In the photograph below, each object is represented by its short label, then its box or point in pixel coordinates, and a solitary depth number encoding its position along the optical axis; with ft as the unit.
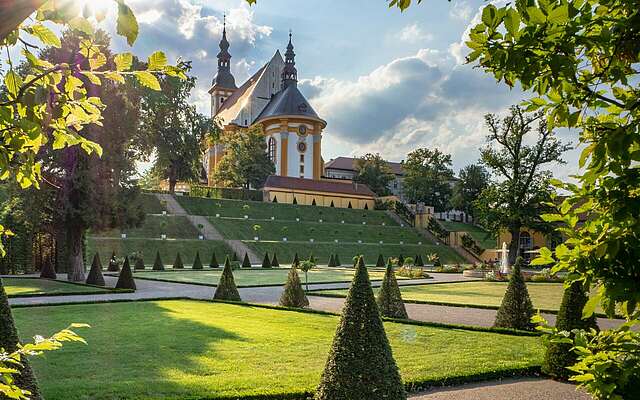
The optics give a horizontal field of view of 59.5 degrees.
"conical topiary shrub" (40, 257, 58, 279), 81.97
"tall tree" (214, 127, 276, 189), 232.94
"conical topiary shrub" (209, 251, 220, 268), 124.12
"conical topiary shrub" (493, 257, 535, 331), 38.99
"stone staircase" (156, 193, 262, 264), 145.69
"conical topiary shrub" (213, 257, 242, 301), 55.98
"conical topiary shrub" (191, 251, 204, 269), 116.47
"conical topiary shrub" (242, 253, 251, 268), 127.13
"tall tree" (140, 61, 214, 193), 170.03
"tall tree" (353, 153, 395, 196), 280.10
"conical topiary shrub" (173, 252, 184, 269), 118.93
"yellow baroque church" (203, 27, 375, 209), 234.17
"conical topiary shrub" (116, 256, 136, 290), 67.21
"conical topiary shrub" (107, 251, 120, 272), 108.17
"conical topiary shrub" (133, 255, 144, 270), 113.50
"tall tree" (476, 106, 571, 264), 125.90
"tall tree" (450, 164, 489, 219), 251.39
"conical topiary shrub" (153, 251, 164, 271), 112.06
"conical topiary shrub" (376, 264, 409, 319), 44.52
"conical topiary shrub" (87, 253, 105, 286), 72.13
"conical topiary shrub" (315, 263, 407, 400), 17.31
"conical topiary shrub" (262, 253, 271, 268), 125.90
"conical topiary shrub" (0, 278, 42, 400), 15.58
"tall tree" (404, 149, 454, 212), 262.26
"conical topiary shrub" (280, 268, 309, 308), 51.11
